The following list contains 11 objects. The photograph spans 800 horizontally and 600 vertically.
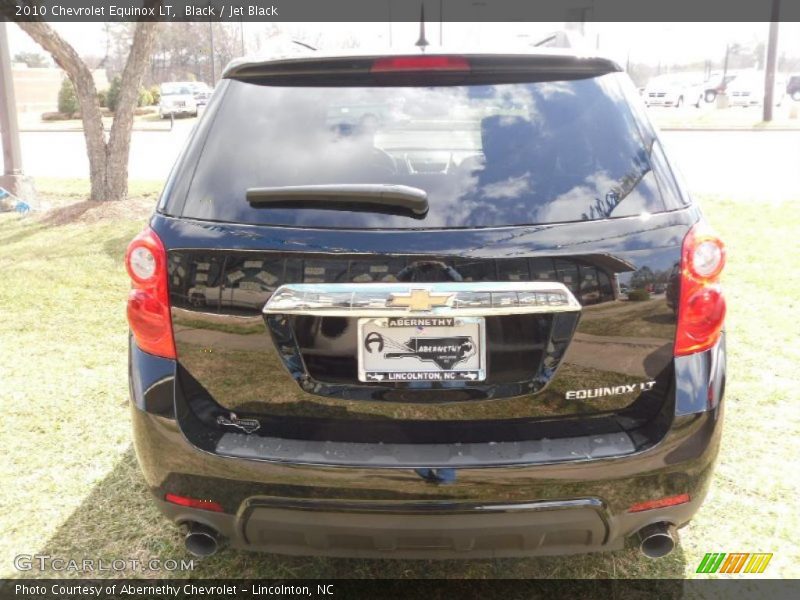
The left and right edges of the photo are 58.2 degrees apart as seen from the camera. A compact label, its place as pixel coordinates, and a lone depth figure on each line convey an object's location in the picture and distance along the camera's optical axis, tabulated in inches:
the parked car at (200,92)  1619.7
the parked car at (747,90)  1663.4
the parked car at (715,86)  1821.5
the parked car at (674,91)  1625.2
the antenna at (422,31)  106.8
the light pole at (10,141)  423.5
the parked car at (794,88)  1770.4
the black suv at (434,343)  75.6
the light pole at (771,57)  1048.8
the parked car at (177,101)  1514.5
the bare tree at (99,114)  386.6
